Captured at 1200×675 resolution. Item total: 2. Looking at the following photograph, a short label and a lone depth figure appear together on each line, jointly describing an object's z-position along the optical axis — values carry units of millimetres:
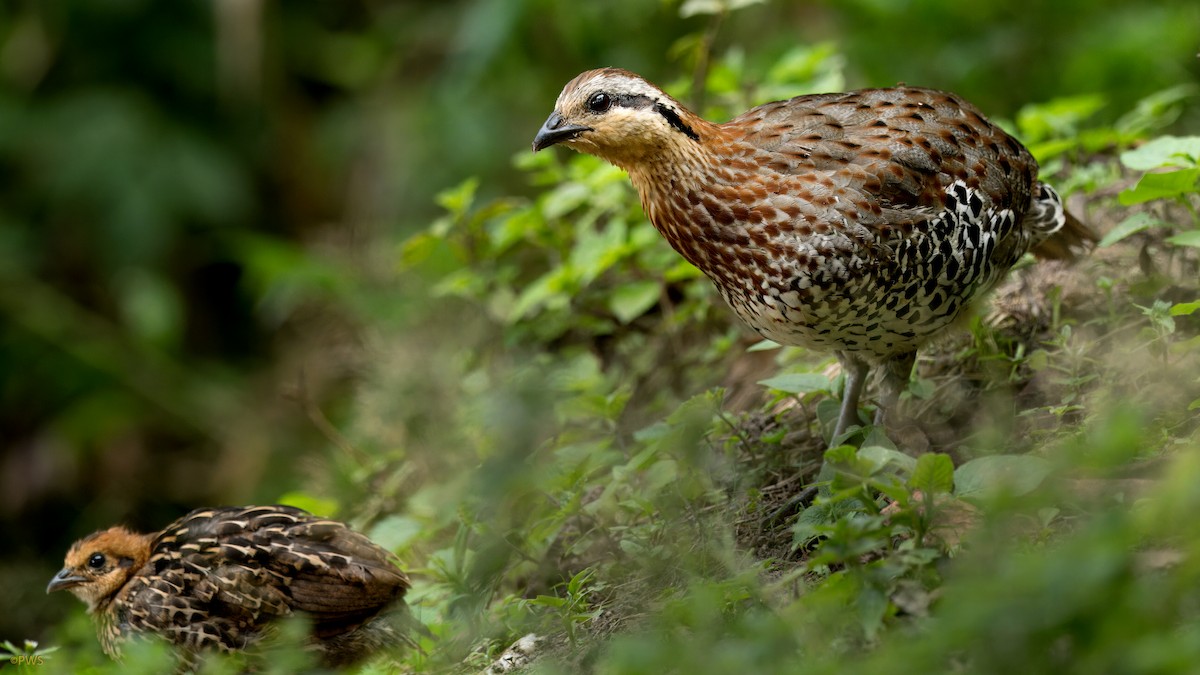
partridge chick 8117
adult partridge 7461
